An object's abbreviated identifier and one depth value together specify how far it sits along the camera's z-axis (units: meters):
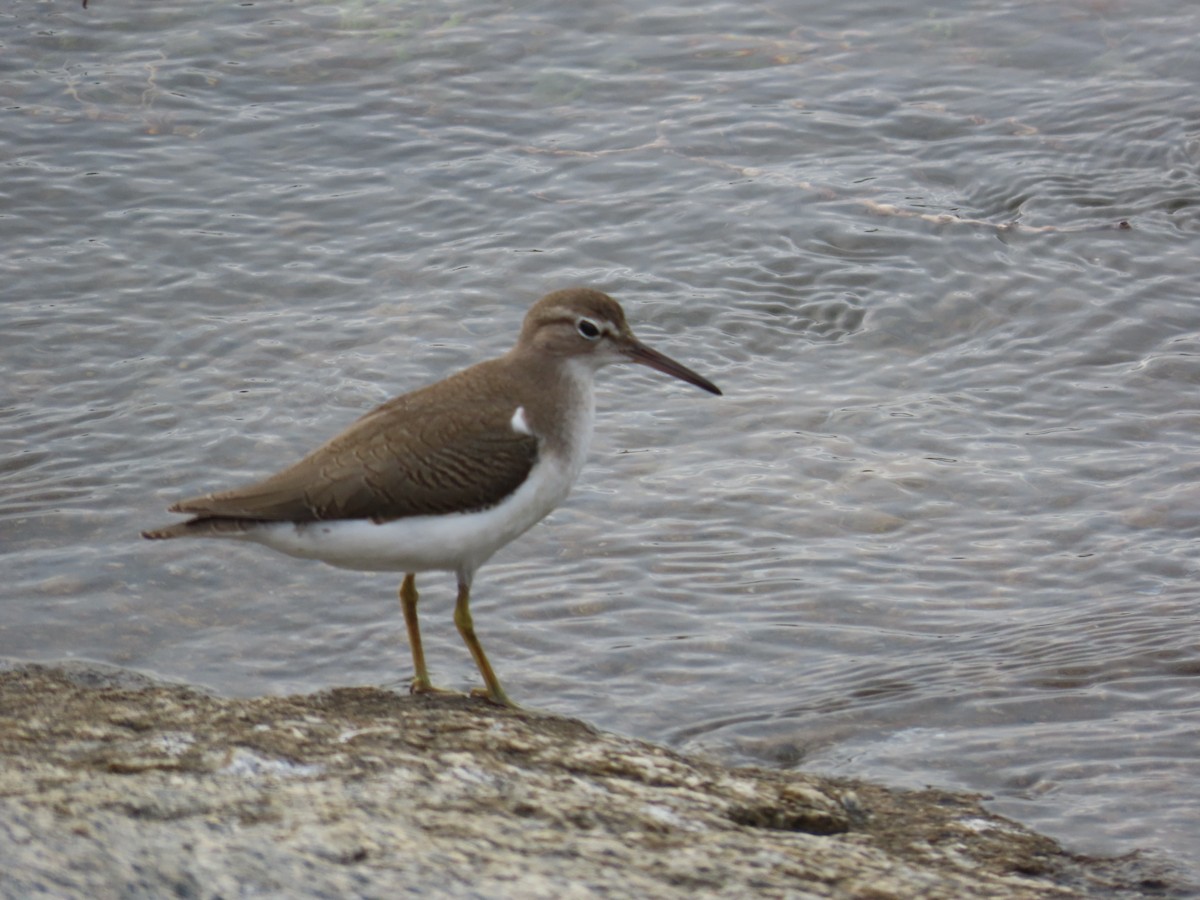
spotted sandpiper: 11.73
